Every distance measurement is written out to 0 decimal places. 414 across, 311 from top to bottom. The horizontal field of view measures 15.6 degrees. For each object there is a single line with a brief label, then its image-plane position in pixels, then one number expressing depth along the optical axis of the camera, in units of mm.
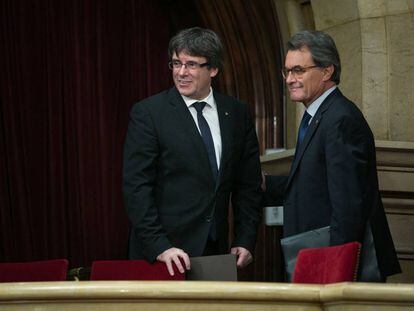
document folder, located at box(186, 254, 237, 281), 5608
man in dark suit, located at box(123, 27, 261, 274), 6092
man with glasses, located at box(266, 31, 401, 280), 5771
